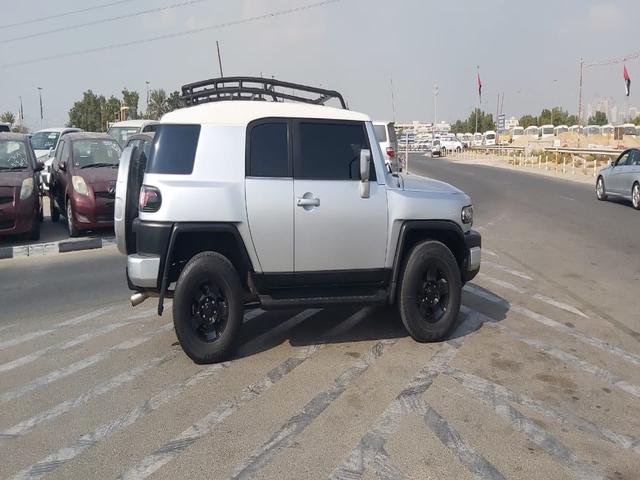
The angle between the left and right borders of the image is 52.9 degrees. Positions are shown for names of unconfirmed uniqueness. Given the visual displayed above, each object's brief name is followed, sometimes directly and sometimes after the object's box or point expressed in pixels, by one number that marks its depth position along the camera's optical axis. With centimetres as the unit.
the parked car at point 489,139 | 8388
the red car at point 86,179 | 1191
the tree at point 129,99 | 6266
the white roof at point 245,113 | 553
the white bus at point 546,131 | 9209
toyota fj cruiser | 538
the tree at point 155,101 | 5909
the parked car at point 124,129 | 2042
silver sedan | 1714
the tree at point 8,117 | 7150
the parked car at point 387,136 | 1789
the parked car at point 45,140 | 2186
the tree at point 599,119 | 11438
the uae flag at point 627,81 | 5839
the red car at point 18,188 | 1103
